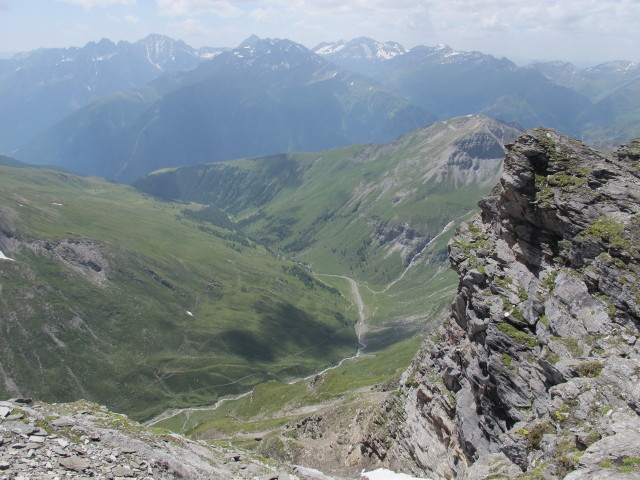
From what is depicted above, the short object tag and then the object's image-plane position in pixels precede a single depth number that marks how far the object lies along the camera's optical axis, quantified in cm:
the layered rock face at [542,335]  3719
